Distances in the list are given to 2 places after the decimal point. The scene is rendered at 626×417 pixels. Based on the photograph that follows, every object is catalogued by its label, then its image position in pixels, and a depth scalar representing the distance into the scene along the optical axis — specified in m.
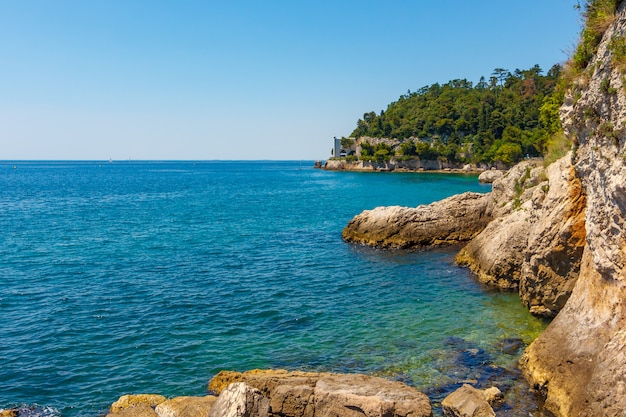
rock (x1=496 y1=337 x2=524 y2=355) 18.34
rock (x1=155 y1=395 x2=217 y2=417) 13.49
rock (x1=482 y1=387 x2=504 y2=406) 14.56
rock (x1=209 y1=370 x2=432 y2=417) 12.62
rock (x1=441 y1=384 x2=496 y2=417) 12.72
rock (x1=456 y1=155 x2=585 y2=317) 18.94
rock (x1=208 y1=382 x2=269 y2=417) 12.01
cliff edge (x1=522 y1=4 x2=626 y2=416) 12.87
